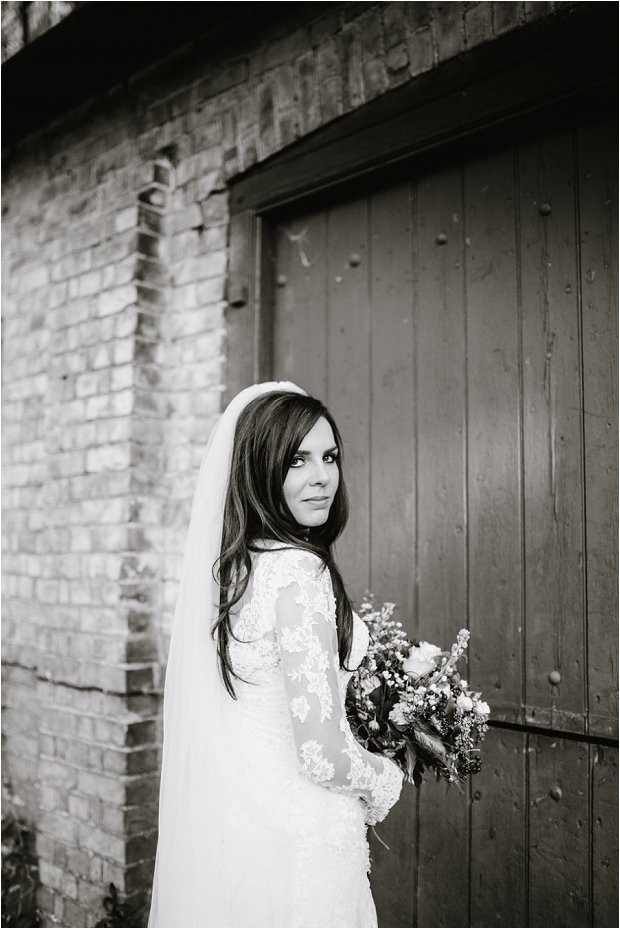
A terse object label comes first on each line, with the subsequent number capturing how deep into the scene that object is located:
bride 1.88
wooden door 2.38
